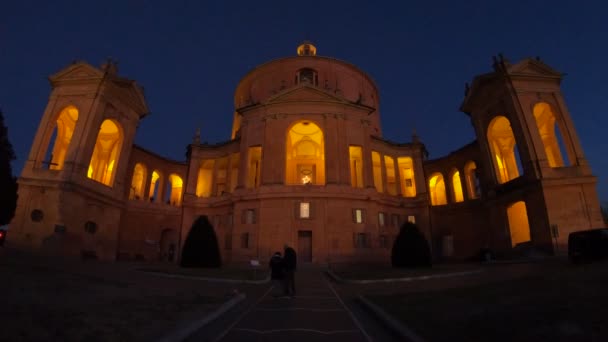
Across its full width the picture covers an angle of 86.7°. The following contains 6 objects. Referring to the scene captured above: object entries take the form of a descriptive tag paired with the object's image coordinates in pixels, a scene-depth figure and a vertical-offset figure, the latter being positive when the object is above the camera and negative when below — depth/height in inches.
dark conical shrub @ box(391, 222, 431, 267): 903.1 +13.1
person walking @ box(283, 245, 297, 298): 497.4 -25.5
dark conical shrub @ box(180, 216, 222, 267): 888.9 +19.9
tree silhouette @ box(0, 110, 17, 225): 1143.0 +254.3
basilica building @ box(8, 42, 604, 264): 1072.8 +301.1
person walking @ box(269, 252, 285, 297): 501.4 -20.9
